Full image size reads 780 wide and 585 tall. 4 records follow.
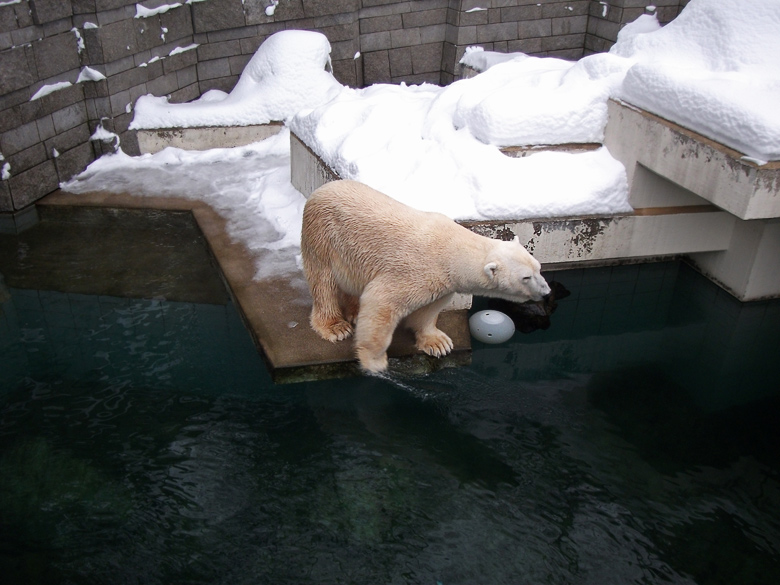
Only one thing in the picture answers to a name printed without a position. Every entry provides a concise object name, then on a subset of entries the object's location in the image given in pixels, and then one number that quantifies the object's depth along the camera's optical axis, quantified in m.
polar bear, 4.55
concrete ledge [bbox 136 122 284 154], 8.98
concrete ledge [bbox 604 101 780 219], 5.09
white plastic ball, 5.49
